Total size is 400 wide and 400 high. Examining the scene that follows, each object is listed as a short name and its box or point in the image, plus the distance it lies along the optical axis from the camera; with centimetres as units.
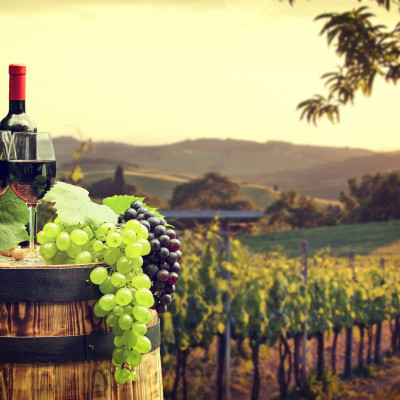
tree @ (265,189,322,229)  4244
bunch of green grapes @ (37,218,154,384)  196
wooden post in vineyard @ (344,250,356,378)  863
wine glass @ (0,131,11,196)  209
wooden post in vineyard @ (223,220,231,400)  619
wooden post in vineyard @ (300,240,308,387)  748
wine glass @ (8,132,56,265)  207
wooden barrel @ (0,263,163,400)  197
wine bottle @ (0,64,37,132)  214
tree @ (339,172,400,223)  3494
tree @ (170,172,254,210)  4092
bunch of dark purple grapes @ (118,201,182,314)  204
